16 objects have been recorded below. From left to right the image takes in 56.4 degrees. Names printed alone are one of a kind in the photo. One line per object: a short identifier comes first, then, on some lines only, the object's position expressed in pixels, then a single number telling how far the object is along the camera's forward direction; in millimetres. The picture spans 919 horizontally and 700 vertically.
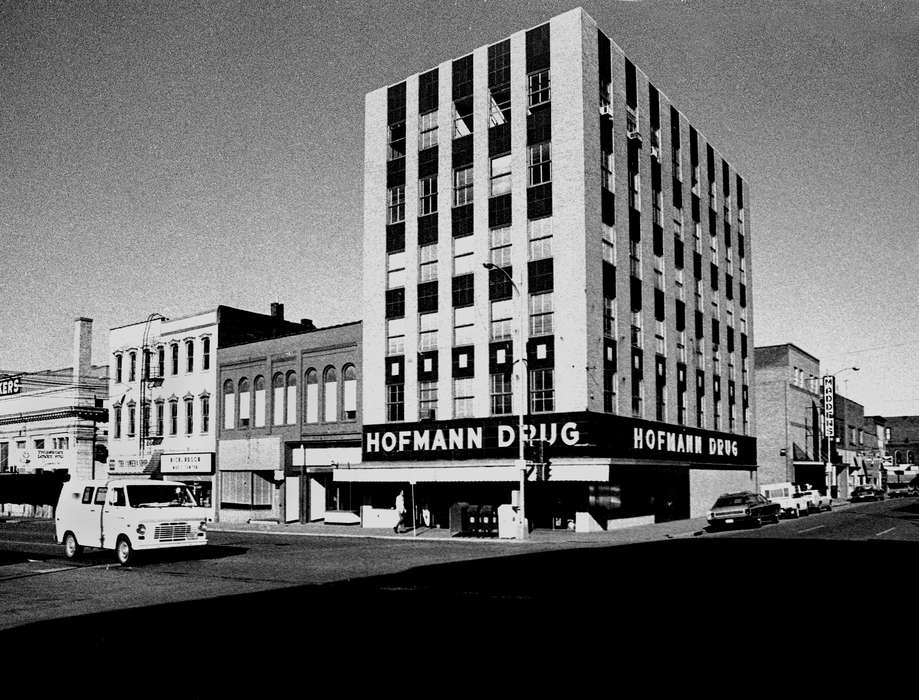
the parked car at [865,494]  74938
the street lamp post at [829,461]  66875
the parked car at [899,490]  89438
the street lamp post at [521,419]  34031
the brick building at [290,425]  46875
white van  23062
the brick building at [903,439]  137875
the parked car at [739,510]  36875
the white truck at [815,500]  53041
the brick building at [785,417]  66875
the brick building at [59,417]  65312
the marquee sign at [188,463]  52688
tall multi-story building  39062
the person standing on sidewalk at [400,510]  38969
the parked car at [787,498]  48500
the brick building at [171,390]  53562
